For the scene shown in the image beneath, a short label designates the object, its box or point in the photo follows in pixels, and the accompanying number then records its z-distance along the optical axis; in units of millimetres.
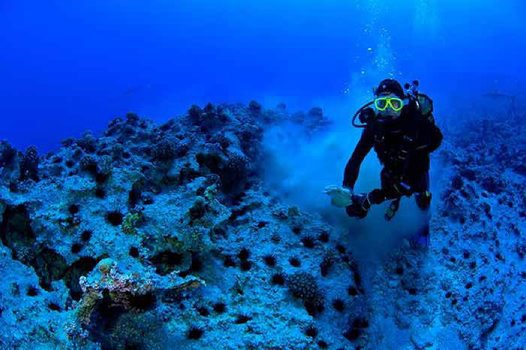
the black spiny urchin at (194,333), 3668
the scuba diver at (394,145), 4914
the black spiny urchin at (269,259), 4758
